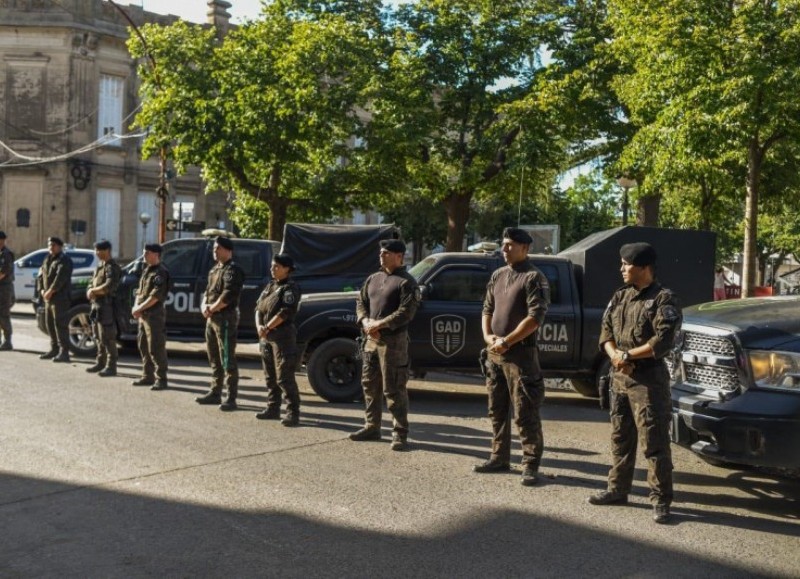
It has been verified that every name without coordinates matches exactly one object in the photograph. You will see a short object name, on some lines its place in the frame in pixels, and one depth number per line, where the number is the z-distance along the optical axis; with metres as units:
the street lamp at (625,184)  23.67
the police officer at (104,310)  12.58
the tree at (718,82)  14.45
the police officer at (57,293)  13.69
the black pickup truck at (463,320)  10.91
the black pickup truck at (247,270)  13.73
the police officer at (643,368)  6.16
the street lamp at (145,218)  33.38
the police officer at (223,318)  10.20
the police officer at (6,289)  14.72
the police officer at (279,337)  9.47
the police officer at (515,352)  7.20
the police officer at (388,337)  8.40
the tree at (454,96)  23.61
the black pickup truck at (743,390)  6.00
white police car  25.52
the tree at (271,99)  22.97
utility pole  26.09
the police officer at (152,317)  11.62
